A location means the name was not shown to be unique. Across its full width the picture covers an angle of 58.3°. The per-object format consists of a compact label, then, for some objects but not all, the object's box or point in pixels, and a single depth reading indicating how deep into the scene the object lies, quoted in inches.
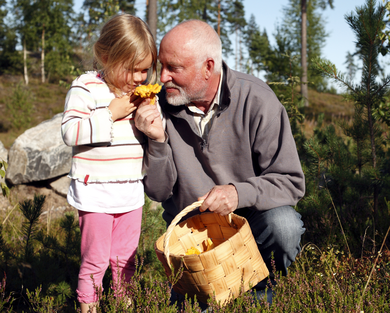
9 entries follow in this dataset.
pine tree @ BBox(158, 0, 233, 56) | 1031.0
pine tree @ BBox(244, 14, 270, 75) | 761.0
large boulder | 193.5
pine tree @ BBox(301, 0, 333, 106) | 653.9
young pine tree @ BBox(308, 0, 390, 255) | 113.2
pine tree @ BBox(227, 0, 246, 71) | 1135.6
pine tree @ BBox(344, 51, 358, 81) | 2167.8
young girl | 75.3
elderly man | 82.4
